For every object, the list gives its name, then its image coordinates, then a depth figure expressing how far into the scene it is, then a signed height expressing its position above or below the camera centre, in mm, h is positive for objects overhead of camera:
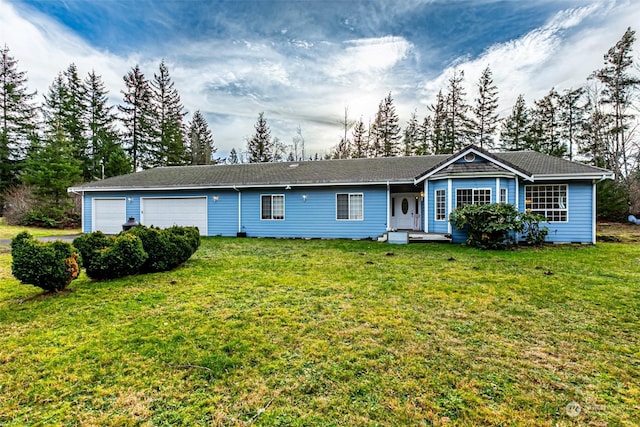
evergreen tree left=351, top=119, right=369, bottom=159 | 28109 +6836
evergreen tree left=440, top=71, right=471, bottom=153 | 24719 +8003
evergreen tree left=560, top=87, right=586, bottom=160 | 22281 +7586
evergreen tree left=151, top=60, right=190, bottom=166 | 26969 +9119
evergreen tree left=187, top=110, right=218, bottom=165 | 30938 +8350
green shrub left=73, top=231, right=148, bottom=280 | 5398 -728
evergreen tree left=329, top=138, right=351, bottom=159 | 28266 +6347
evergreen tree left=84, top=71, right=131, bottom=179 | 24516 +7957
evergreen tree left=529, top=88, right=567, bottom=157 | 23594 +7024
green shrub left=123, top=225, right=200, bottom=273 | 6137 -691
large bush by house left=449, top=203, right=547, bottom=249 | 9320 -373
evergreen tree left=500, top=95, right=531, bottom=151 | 24156 +7160
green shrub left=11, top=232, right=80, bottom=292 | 4285 -701
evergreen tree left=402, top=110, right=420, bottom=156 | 27031 +7346
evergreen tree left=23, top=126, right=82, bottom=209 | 16641 +2591
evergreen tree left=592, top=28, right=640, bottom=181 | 18141 +7856
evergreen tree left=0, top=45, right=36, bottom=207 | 23641 +8242
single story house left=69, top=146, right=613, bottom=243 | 10500 +778
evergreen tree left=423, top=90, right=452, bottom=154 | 24984 +7550
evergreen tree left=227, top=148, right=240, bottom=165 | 35844 +7319
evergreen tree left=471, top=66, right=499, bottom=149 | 24172 +8493
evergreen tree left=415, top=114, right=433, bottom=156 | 25961 +7062
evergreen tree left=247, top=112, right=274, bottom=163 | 31703 +7893
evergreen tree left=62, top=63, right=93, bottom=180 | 24312 +8889
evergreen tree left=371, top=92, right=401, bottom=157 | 26922 +7914
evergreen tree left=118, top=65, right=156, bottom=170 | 25812 +8871
